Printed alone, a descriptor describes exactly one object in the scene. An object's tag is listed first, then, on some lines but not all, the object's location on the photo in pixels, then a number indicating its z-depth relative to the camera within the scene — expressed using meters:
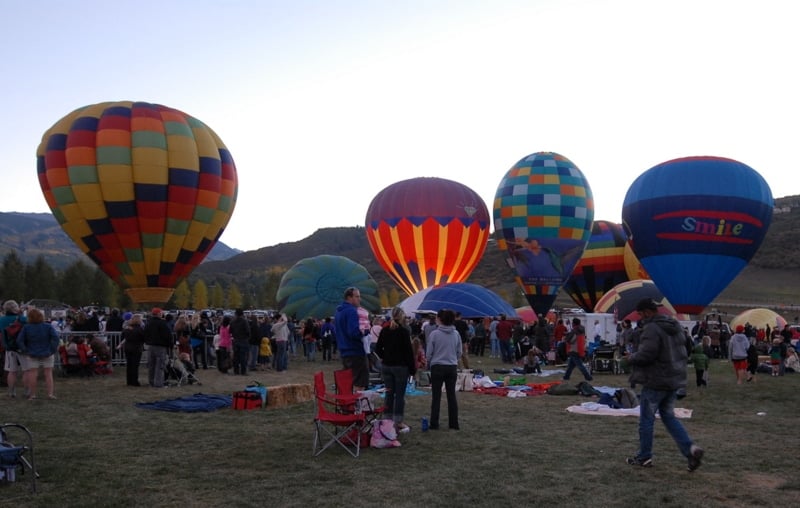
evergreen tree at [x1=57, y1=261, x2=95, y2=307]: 85.28
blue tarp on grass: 11.04
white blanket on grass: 10.74
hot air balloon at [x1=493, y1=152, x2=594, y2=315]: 35.81
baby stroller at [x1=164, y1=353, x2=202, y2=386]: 14.73
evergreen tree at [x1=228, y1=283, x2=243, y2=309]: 100.94
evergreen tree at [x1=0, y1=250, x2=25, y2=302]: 80.12
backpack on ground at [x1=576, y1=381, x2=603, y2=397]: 13.31
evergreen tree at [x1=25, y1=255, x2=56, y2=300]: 82.69
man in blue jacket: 9.01
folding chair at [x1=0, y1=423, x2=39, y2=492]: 6.16
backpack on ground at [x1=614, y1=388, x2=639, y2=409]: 11.16
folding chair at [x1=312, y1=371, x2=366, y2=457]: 7.78
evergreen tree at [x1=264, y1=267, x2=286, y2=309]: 101.56
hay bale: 11.45
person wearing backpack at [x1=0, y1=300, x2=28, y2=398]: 11.84
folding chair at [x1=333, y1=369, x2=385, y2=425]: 8.55
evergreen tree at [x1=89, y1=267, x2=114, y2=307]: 88.75
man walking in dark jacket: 6.94
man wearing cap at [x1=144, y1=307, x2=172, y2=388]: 13.98
